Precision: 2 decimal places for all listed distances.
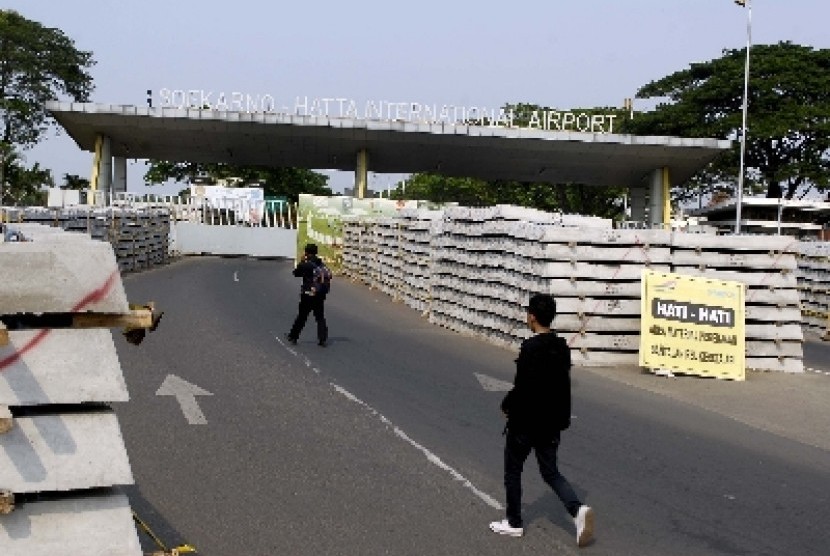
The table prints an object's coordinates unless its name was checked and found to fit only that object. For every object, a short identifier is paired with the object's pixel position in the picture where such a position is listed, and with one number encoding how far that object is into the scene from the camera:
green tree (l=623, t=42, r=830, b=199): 59.75
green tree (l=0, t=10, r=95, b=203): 65.88
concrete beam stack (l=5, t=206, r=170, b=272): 26.42
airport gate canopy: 53.53
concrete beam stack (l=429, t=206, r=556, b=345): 17.59
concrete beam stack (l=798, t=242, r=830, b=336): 25.88
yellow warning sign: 15.04
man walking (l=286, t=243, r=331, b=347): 16.61
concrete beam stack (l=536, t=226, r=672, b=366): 15.78
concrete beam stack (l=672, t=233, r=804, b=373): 16.03
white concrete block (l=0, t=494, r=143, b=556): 4.46
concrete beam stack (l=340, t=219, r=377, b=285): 32.78
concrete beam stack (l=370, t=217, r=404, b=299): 27.70
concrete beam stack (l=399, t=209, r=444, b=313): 23.59
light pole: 53.39
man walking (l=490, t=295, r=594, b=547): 6.67
